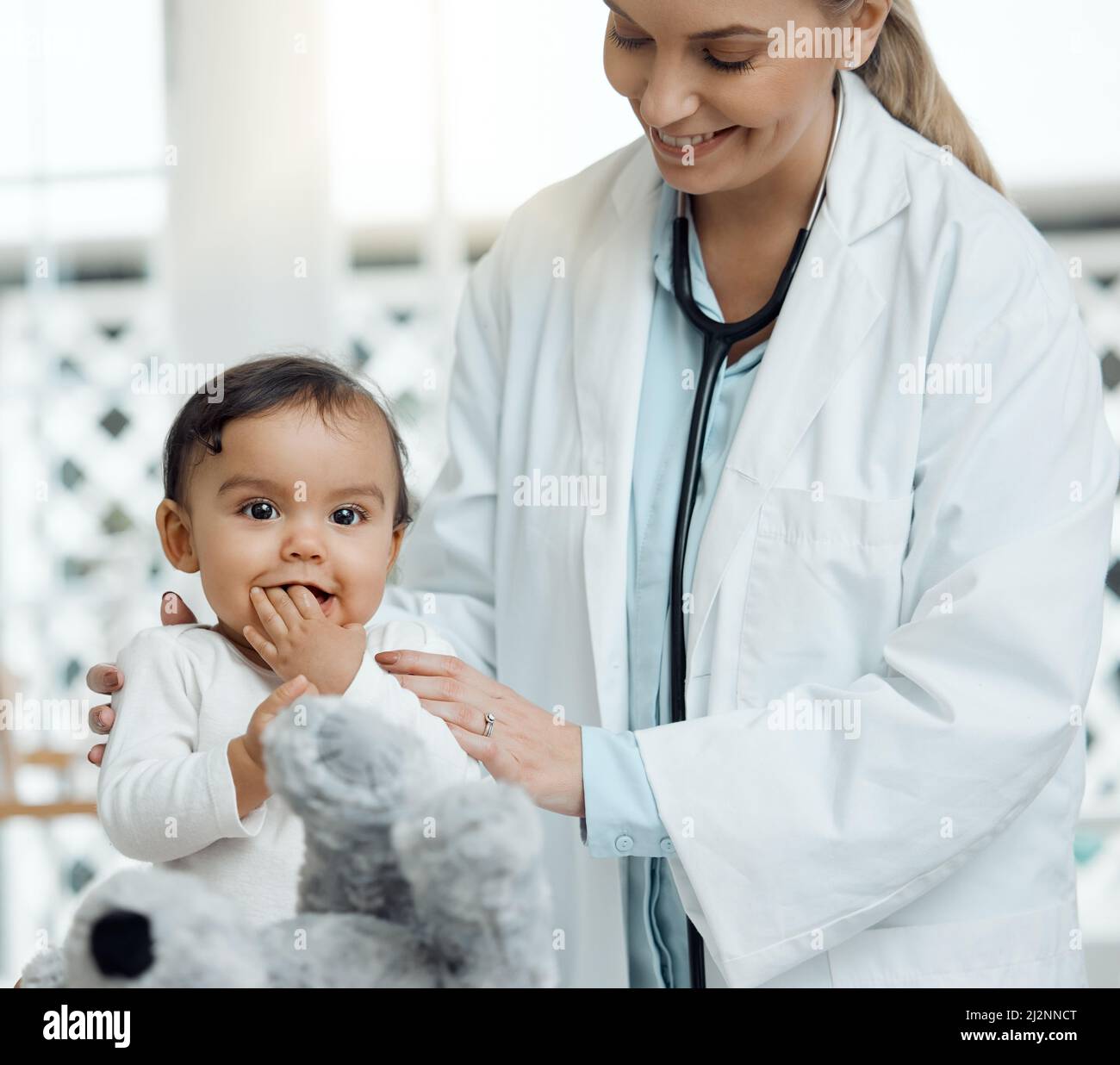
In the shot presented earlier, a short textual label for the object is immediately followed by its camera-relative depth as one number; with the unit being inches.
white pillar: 103.0
